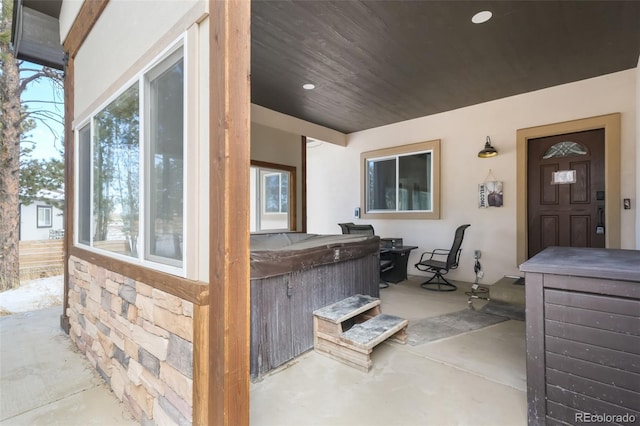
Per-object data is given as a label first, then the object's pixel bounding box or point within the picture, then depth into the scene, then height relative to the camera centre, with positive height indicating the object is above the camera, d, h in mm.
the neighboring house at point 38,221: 7936 -195
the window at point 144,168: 1543 +301
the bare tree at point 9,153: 5262 +1131
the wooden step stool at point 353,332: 2248 -991
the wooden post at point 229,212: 1234 +6
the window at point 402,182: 5477 +627
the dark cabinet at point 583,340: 1349 -640
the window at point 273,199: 5965 +305
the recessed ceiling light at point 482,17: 2646 +1816
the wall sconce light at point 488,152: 4602 +960
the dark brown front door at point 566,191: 4031 +310
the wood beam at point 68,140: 3068 +811
